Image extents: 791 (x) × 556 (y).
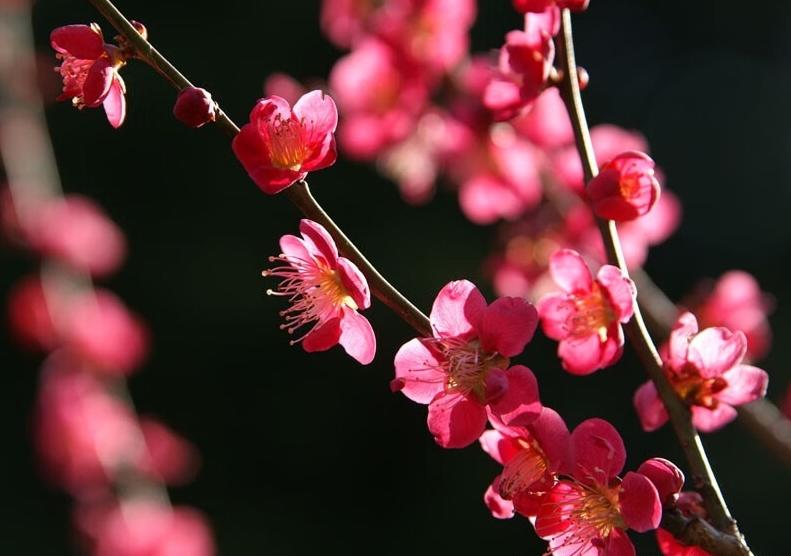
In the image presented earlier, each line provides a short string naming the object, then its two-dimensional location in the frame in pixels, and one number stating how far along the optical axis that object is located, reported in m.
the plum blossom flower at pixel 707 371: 0.92
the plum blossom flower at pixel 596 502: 0.90
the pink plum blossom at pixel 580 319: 0.92
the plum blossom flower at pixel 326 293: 0.91
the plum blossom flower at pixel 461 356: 0.91
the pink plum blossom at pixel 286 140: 0.91
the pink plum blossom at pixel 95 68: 0.91
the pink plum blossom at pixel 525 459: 0.90
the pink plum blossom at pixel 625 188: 0.92
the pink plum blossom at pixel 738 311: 1.04
